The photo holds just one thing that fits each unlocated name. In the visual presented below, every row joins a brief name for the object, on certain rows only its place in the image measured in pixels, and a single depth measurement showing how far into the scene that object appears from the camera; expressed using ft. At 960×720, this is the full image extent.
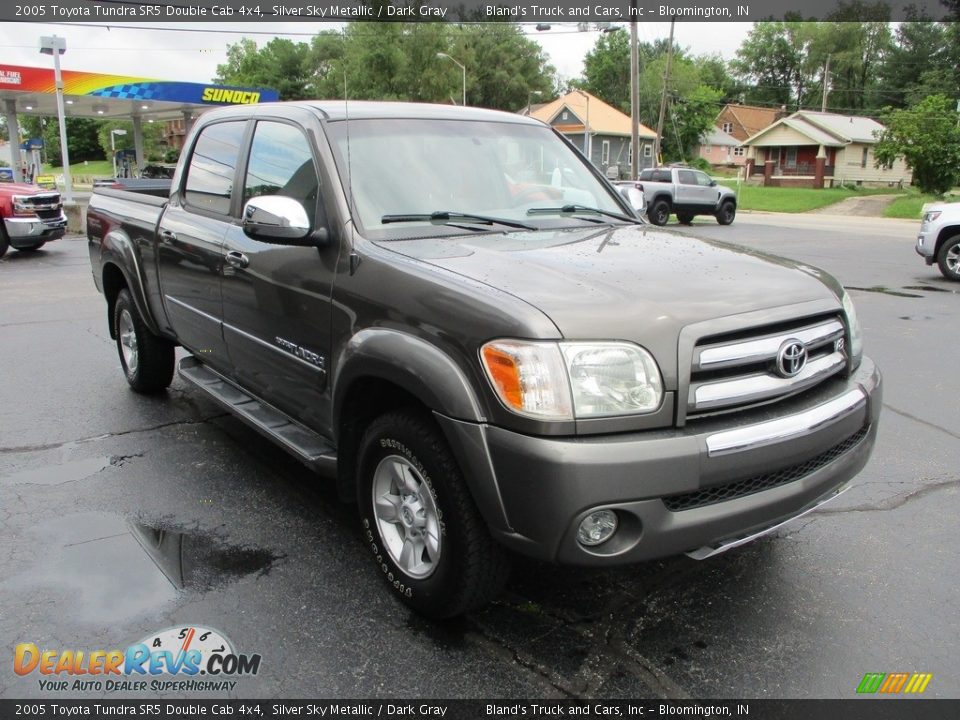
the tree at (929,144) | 123.44
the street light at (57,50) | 74.49
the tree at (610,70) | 303.07
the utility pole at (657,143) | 164.51
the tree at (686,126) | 250.16
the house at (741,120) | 280.10
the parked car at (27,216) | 47.96
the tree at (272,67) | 255.09
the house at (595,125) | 200.95
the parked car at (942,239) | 38.52
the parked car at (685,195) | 85.97
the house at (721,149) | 267.59
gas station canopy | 99.45
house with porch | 190.19
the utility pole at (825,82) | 250.78
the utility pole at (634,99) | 85.10
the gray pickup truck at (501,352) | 7.86
